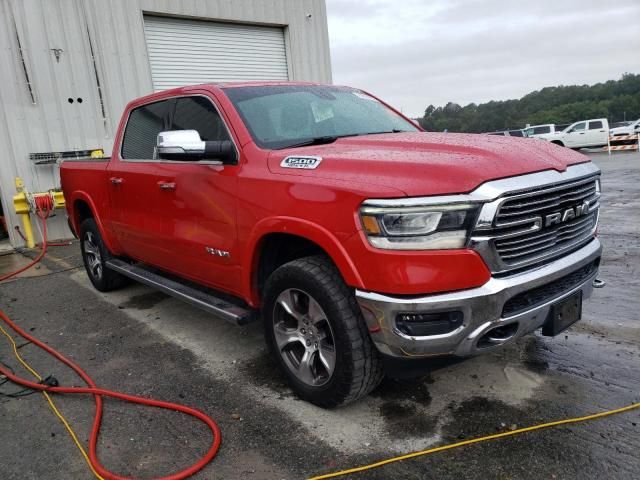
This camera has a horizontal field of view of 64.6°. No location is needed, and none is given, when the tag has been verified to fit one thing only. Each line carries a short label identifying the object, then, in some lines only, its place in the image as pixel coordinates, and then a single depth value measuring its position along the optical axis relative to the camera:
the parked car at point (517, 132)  26.19
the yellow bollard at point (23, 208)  8.62
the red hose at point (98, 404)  2.49
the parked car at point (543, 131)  27.67
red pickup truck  2.34
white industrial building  8.71
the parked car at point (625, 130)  28.97
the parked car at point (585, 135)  25.61
